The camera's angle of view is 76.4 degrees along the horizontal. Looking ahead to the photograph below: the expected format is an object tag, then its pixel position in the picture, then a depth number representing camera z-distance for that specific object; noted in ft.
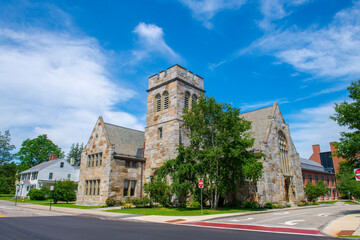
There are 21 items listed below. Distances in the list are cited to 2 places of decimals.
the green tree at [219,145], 72.54
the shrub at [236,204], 85.61
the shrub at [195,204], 79.38
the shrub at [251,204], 80.84
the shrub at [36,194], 141.49
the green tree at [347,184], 144.62
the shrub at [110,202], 85.51
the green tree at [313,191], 114.78
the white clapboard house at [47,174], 171.22
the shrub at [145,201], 82.98
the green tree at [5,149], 234.79
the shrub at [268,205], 81.15
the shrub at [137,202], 82.53
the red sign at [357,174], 42.83
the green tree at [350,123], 61.93
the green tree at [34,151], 217.15
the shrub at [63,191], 109.29
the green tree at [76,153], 300.40
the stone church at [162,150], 90.43
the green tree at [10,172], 210.38
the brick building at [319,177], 141.18
